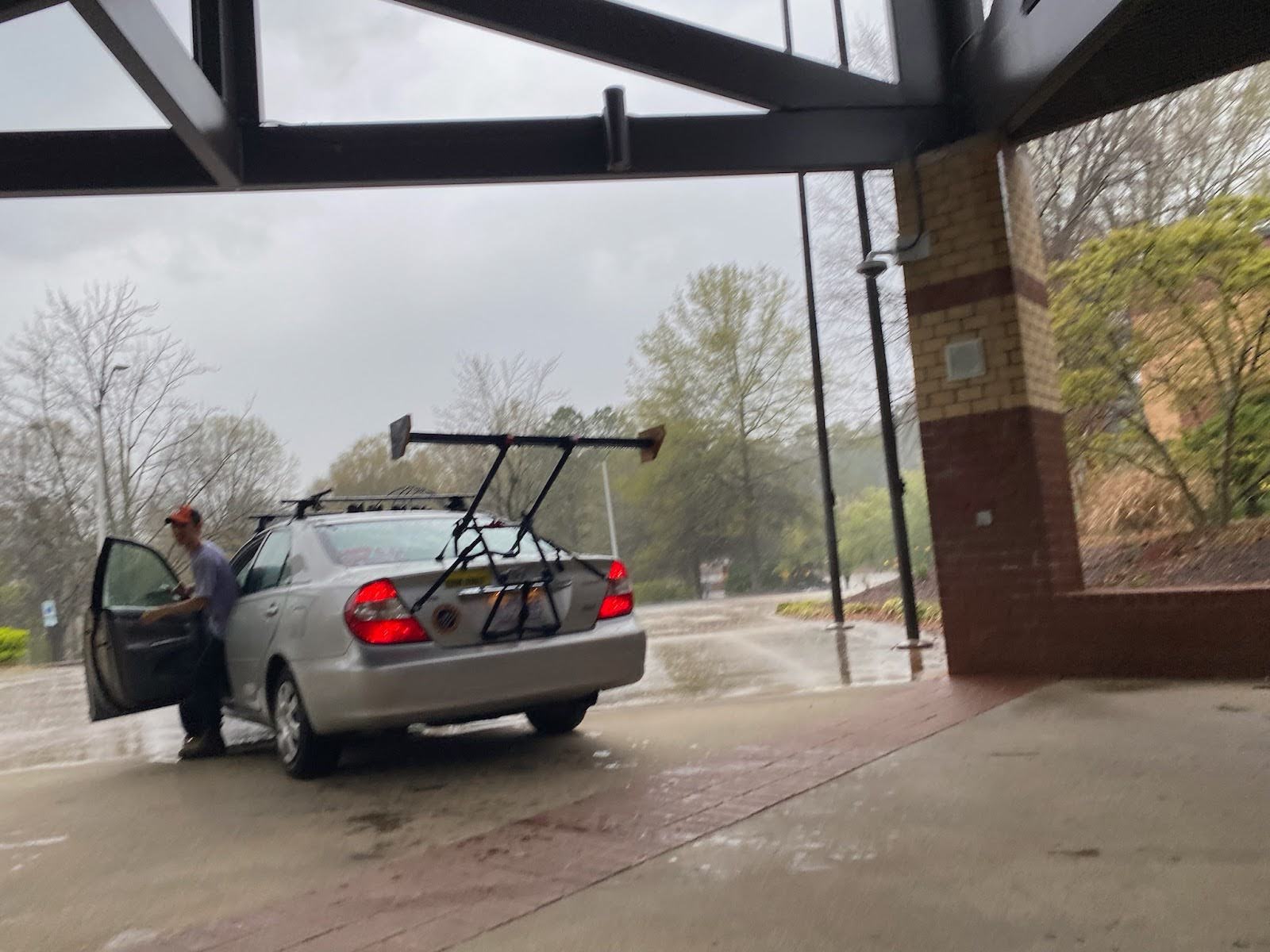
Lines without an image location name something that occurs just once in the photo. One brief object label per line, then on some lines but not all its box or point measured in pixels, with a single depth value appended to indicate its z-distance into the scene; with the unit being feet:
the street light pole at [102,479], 78.89
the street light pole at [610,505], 122.01
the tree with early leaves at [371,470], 98.35
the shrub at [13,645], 90.33
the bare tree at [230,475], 86.89
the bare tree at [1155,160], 50.16
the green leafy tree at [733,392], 118.32
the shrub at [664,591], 128.36
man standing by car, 21.94
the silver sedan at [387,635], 17.13
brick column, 23.45
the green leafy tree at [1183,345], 29.96
